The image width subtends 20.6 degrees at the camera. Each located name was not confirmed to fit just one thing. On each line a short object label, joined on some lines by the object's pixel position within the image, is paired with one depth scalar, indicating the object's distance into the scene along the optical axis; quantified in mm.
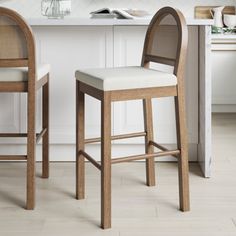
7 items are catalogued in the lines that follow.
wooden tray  6633
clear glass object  3746
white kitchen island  3642
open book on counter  3532
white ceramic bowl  6461
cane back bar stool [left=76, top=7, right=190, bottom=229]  2605
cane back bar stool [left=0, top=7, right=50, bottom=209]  2751
